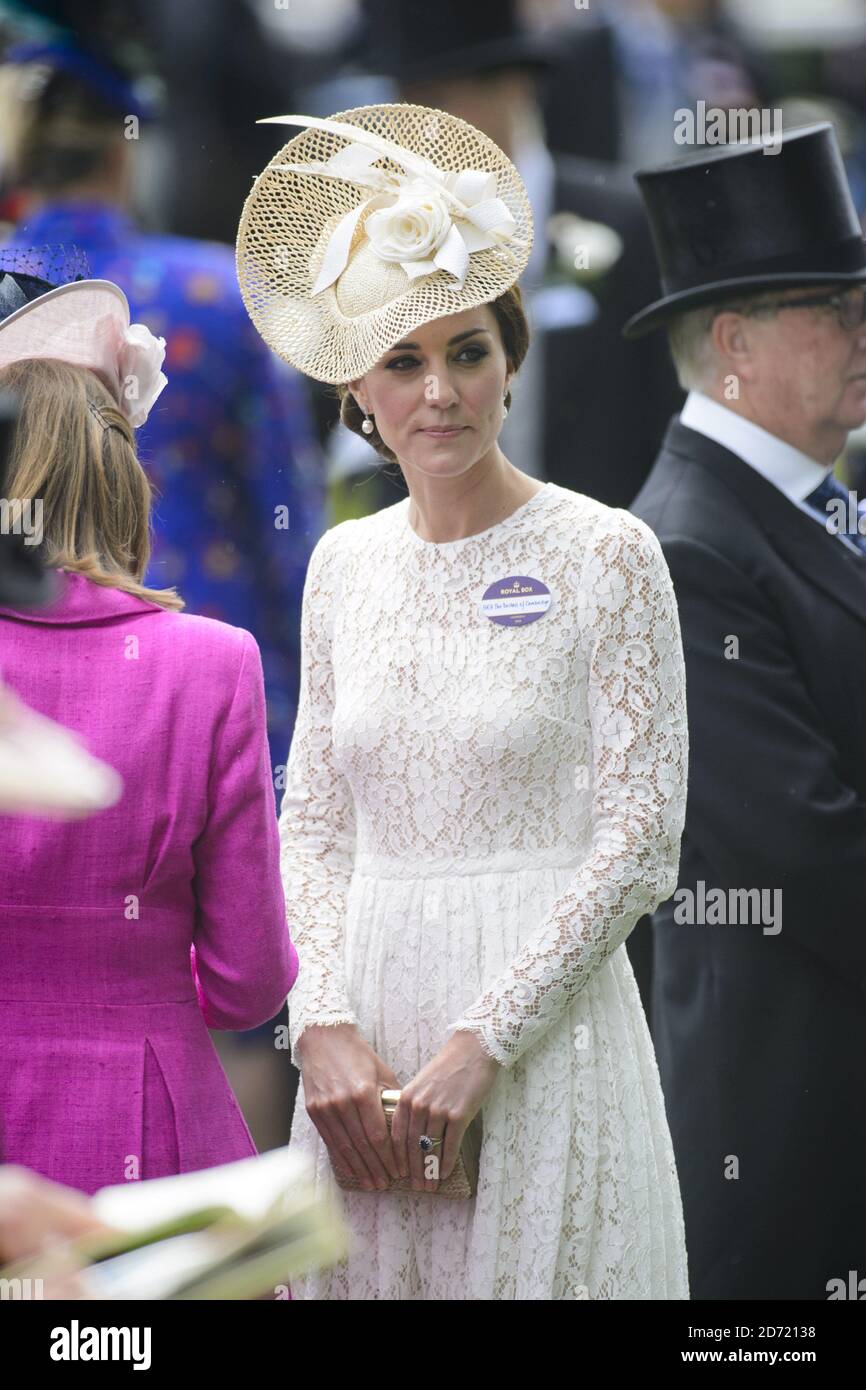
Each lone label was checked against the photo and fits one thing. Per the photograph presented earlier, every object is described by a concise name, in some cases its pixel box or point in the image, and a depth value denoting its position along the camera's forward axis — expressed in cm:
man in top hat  298
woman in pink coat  213
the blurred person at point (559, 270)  391
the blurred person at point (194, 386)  311
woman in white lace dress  241
